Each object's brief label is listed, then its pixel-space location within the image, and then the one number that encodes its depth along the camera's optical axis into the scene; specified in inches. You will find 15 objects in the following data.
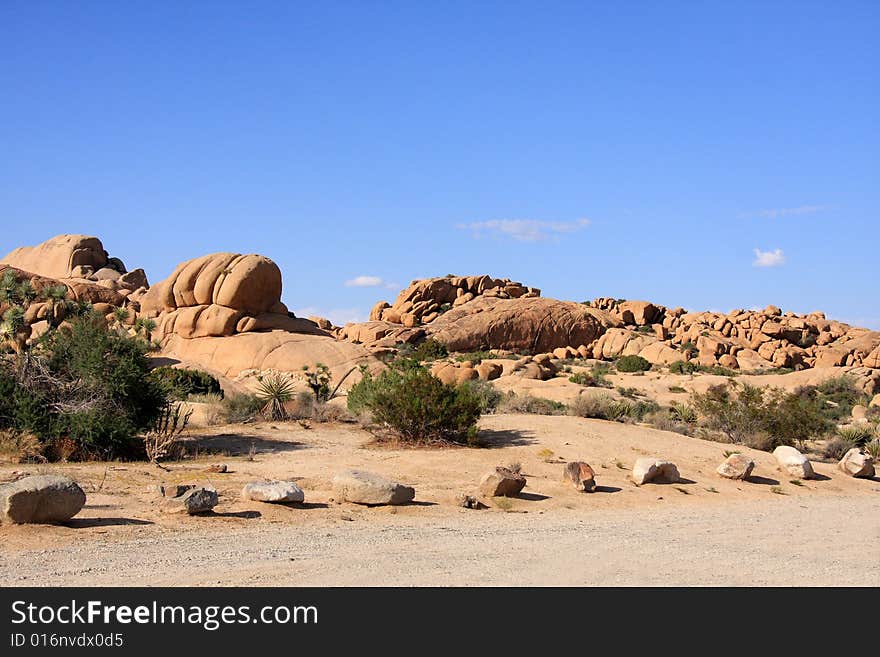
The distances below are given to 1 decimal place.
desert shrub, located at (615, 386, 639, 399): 1492.4
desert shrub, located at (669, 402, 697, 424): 1127.6
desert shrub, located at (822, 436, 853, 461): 930.1
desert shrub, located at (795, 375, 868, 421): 1451.8
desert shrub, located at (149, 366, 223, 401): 976.7
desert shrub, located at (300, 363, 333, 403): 1058.4
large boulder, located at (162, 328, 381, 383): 1587.1
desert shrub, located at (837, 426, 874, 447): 1008.2
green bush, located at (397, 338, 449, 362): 2144.4
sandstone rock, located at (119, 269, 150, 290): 2502.1
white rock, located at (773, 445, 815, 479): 706.8
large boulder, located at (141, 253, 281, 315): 1756.9
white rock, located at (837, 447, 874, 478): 745.6
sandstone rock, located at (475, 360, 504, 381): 1694.6
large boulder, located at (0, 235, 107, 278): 2625.5
